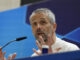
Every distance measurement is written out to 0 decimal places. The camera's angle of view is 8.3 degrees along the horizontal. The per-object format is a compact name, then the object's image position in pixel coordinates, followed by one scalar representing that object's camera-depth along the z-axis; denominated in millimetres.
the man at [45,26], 4637
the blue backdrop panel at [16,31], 5436
